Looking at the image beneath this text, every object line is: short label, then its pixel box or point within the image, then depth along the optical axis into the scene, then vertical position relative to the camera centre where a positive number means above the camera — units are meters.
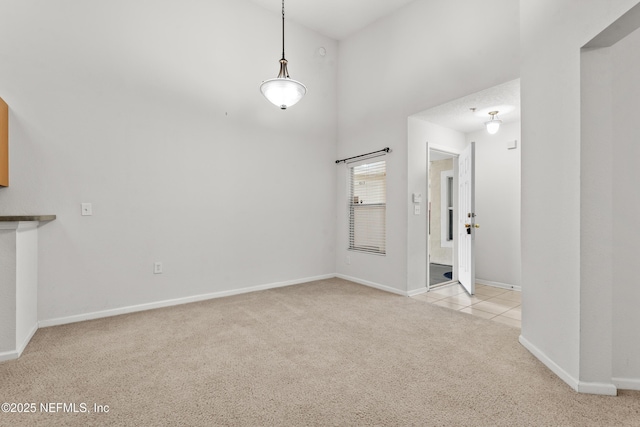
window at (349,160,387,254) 4.61 +0.06
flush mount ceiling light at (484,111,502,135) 4.09 +1.17
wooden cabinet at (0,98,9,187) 2.60 +0.60
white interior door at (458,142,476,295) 4.08 -0.11
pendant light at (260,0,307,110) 2.90 +1.20
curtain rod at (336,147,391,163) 4.35 +0.88
